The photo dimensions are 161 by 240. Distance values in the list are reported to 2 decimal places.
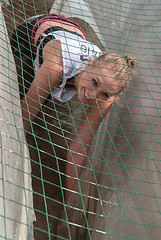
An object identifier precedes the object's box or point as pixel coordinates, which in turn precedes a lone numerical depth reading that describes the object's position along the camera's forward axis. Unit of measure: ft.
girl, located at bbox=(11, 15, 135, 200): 7.22
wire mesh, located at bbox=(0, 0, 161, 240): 6.50
